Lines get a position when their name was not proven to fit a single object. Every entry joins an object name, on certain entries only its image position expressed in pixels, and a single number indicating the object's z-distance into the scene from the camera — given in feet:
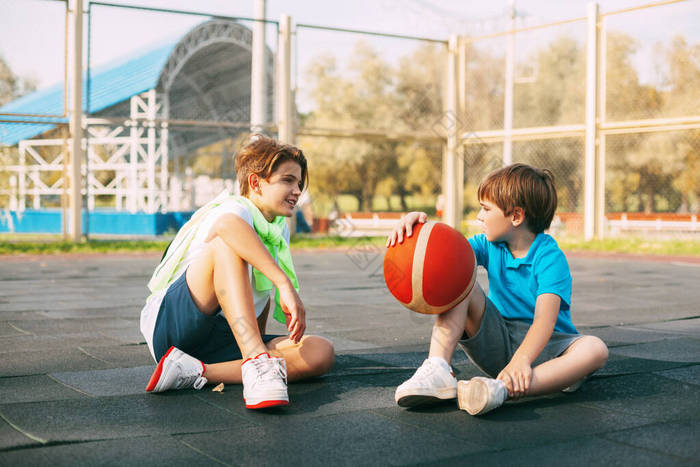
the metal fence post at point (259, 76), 43.04
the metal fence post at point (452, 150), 48.29
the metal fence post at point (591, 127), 43.04
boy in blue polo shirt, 8.76
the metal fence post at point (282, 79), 42.55
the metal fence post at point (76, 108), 38.29
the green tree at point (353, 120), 54.80
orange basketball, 8.95
